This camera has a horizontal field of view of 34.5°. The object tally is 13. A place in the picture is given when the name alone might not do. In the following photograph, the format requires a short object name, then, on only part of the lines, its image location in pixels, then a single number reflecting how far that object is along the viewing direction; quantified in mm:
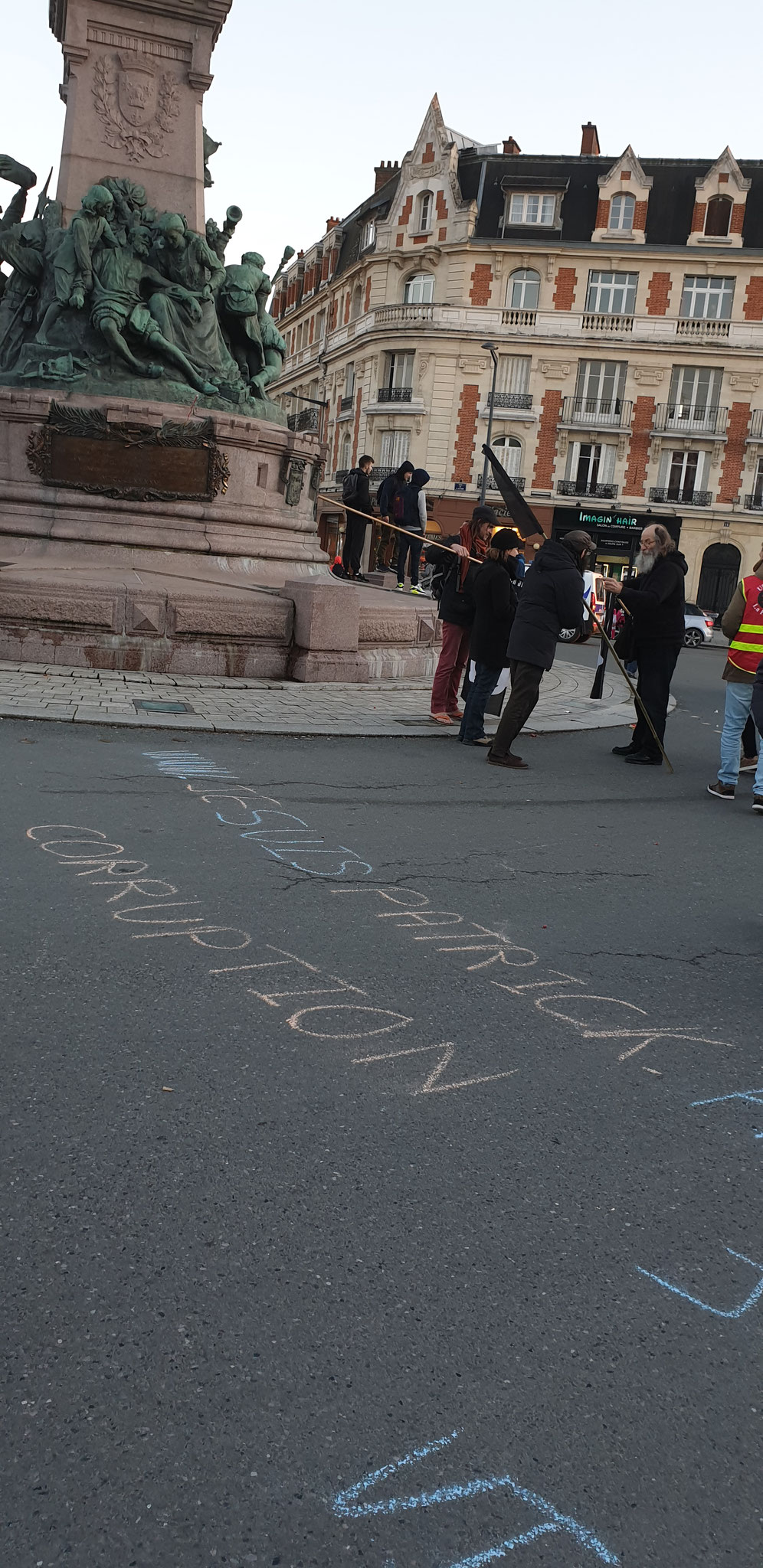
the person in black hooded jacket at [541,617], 9102
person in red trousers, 10555
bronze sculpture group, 14391
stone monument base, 11930
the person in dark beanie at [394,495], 19406
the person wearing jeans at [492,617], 9789
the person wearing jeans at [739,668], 8617
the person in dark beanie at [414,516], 19500
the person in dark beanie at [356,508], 18641
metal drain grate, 10102
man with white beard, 9836
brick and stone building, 48969
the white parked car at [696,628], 36031
